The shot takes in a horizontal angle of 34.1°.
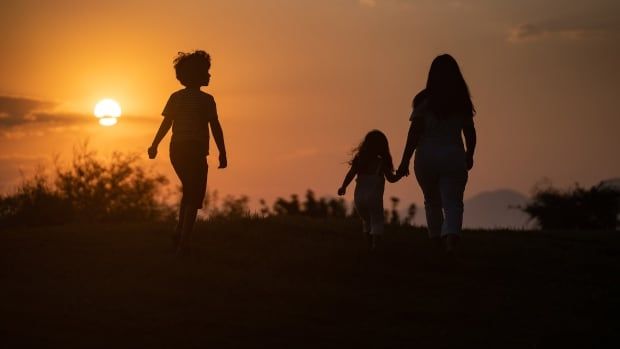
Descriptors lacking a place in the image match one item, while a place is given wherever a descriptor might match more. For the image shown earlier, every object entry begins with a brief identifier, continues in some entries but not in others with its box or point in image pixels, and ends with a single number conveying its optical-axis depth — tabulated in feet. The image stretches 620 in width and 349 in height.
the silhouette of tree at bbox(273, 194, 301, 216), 152.46
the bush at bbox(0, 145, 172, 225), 82.94
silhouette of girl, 50.39
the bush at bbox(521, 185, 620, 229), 135.54
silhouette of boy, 44.11
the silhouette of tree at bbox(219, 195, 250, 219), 137.65
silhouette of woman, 43.88
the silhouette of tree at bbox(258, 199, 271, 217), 156.15
